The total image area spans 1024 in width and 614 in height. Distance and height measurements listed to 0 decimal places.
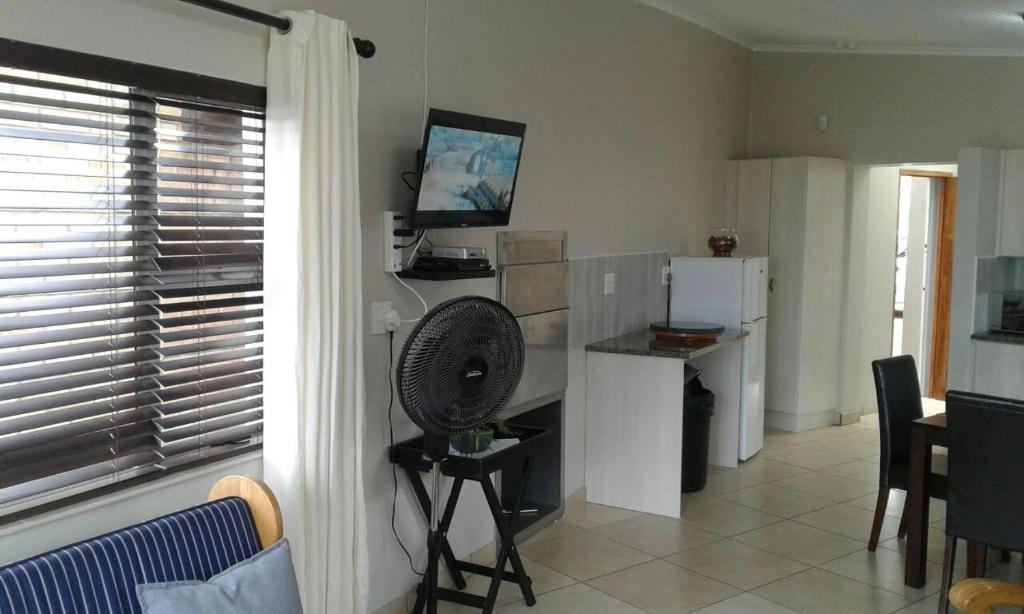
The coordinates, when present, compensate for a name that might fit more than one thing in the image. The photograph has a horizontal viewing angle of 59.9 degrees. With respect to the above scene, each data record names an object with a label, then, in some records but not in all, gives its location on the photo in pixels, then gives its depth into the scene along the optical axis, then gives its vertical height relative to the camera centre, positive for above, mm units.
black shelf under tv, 3307 -154
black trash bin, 5078 -1140
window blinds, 2189 -149
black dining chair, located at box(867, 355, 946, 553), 4098 -868
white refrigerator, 5570 -412
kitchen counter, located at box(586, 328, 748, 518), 4699 -993
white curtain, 2736 -153
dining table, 3803 -1137
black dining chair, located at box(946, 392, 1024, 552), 3104 -803
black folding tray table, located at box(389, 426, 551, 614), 3234 -1083
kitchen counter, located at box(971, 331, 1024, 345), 5434 -579
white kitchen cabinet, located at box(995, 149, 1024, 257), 5551 +225
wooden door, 7496 -229
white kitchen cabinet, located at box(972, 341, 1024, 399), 5434 -776
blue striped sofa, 1923 -781
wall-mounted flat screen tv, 3307 +252
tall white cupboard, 6387 -190
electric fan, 2873 -458
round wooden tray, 4961 -530
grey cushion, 2016 -846
